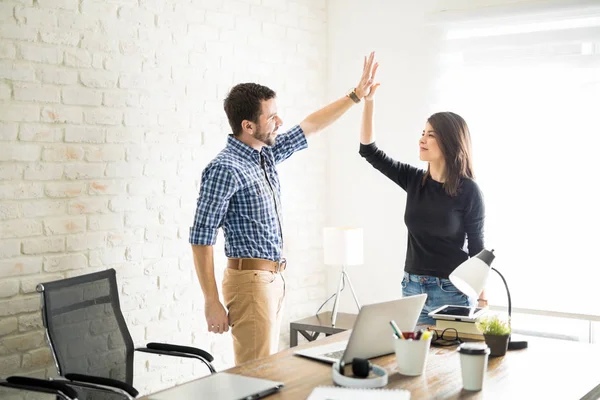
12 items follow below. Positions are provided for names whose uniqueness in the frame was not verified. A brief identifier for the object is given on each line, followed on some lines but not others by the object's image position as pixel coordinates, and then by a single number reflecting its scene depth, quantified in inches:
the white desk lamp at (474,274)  97.0
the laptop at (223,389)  79.6
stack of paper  79.7
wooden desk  83.6
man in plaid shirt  119.5
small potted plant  99.0
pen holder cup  88.7
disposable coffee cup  84.1
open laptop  91.6
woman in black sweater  126.6
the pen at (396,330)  91.0
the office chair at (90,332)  109.7
